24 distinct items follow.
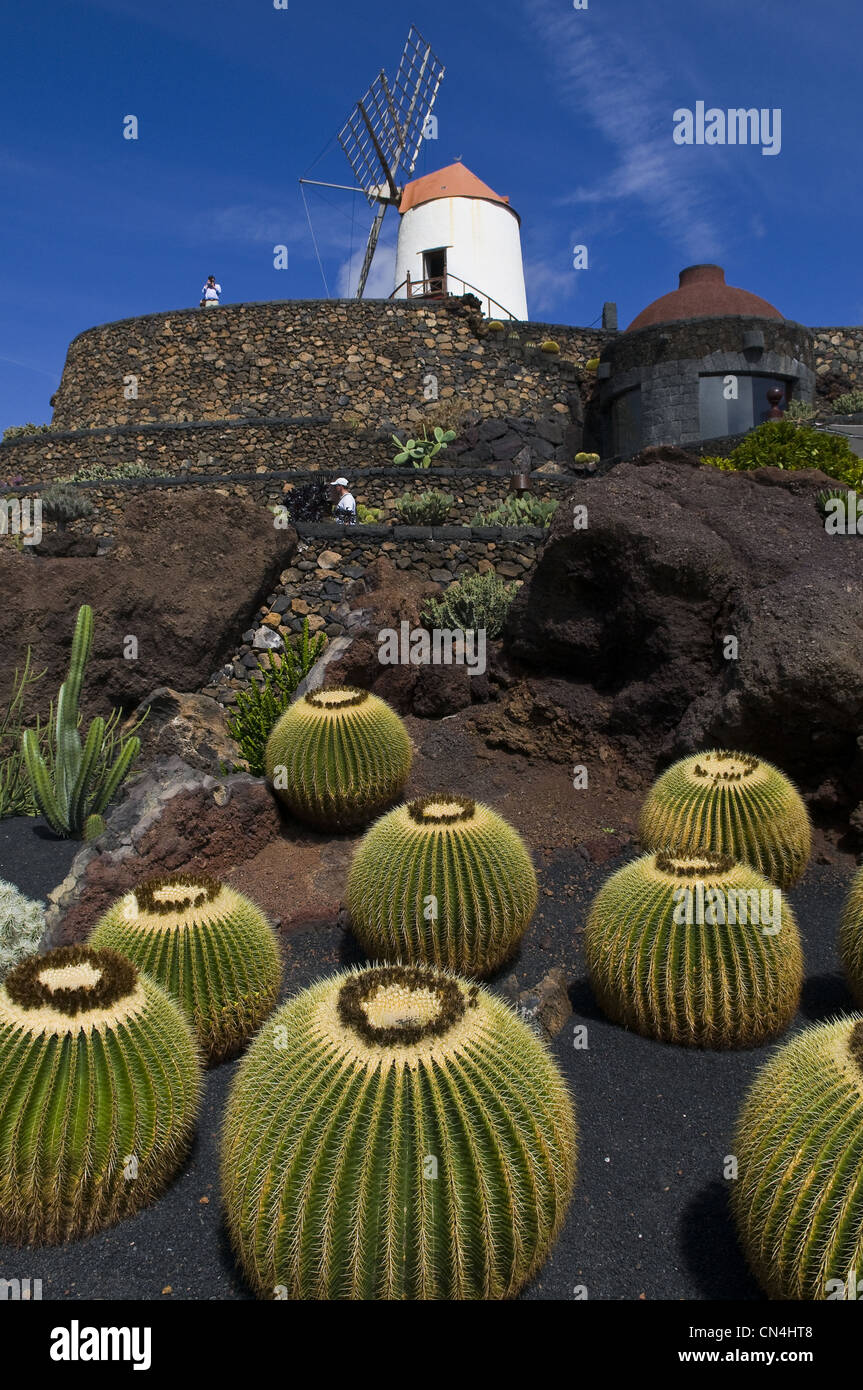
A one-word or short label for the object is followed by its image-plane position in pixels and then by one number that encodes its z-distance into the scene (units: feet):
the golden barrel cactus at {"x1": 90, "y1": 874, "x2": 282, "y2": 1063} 14.62
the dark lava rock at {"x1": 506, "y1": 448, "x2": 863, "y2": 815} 22.35
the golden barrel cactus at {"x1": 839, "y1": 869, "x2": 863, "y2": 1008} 15.58
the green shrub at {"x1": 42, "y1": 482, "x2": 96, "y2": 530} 55.83
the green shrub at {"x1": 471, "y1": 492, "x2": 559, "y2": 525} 46.34
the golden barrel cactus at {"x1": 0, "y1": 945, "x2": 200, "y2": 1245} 11.13
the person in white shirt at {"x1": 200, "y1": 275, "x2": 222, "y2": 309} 90.12
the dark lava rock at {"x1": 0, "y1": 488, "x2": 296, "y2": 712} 33.32
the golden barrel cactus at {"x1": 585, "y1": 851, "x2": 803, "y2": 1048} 14.60
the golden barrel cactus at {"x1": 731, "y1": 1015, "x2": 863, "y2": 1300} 8.73
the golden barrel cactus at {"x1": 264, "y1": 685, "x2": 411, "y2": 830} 22.89
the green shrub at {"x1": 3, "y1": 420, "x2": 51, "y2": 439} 79.73
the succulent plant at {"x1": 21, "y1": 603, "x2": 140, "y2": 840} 24.36
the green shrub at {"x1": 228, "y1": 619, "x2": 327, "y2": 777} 28.48
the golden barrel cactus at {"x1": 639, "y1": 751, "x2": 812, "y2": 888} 18.70
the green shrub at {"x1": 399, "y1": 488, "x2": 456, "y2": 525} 49.16
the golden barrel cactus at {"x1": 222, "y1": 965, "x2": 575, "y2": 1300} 9.01
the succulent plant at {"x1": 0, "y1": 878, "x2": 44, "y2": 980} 17.79
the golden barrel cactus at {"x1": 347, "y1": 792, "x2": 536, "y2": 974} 16.51
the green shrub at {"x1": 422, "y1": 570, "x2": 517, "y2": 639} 31.40
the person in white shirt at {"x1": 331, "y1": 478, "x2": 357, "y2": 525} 49.88
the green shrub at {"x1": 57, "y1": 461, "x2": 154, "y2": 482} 66.03
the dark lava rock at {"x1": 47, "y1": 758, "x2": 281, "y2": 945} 18.42
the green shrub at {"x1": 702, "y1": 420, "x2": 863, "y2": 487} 36.81
